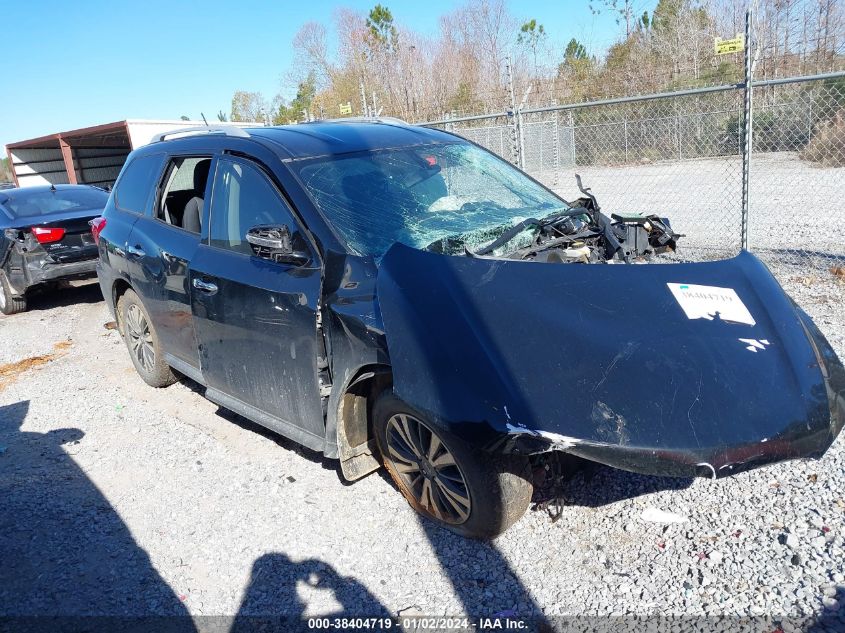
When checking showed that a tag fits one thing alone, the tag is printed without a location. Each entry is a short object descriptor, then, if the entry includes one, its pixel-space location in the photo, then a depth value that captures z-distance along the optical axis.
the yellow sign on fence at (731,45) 6.77
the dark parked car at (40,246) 8.48
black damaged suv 2.43
